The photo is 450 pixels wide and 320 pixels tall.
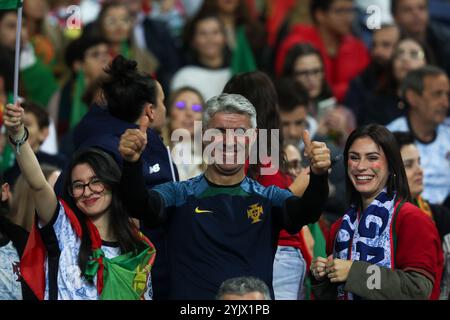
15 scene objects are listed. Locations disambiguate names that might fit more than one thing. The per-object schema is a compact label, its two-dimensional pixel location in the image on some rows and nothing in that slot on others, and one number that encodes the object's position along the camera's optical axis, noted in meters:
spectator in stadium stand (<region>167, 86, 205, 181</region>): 18.48
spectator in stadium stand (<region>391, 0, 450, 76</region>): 25.05
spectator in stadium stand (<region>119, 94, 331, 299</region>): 13.24
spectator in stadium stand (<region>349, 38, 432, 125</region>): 21.91
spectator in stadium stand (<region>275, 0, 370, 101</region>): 24.55
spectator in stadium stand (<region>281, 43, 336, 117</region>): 22.36
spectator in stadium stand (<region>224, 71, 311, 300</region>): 15.10
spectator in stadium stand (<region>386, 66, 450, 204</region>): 19.98
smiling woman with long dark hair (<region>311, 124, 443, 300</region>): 13.30
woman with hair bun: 14.72
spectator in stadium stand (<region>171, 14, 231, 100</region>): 23.12
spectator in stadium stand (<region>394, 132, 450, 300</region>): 16.77
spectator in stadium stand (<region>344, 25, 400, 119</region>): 23.27
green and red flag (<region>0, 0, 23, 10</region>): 14.78
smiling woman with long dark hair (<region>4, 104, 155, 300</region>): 13.80
